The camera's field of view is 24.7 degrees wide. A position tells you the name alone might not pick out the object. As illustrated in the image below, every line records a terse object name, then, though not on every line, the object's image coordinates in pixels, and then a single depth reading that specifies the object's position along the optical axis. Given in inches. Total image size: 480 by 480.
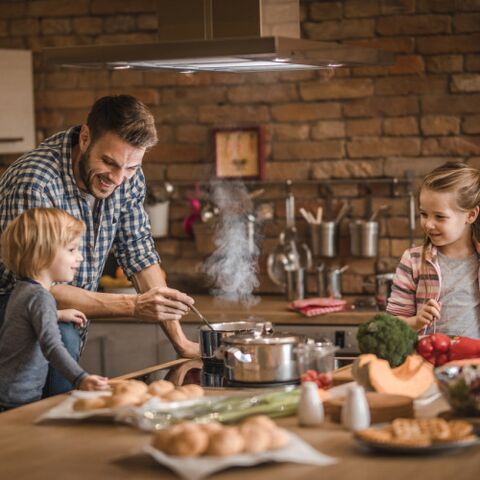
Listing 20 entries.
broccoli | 113.1
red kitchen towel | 186.7
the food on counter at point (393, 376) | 103.6
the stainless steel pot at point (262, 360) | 110.0
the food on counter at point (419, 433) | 81.7
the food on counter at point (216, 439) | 78.4
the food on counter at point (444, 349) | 117.3
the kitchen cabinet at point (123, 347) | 197.0
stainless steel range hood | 121.0
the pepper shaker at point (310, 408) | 92.7
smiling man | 127.6
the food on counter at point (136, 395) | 95.8
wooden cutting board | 93.7
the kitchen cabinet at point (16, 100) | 211.8
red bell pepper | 117.9
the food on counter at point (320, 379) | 107.0
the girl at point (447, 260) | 143.0
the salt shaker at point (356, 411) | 89.9
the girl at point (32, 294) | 111.0
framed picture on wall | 212.1
